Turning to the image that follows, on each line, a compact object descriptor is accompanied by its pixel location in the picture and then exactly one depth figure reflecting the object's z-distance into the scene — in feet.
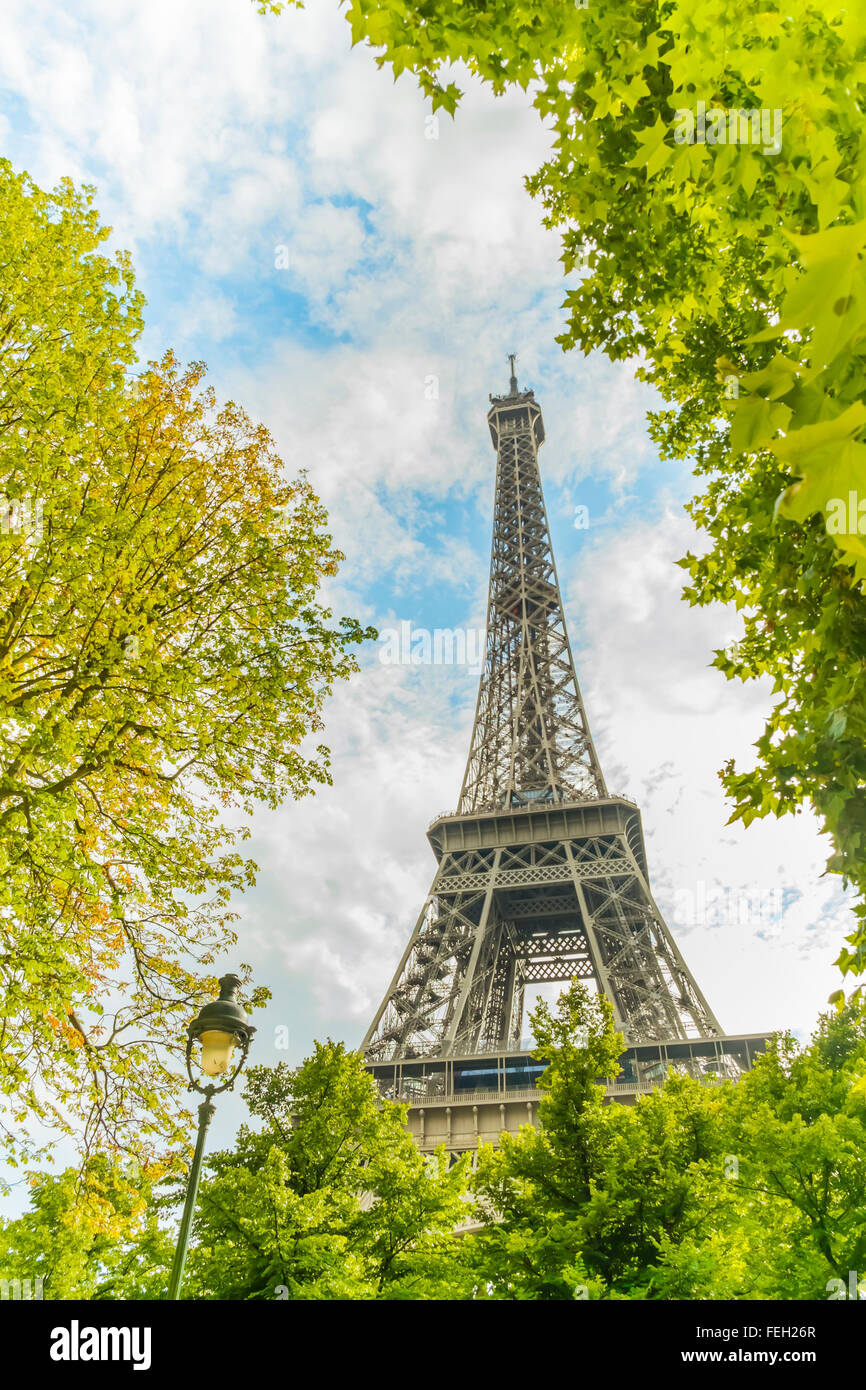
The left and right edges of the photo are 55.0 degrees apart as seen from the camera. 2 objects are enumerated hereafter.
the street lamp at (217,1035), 26.61
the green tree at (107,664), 28.14
